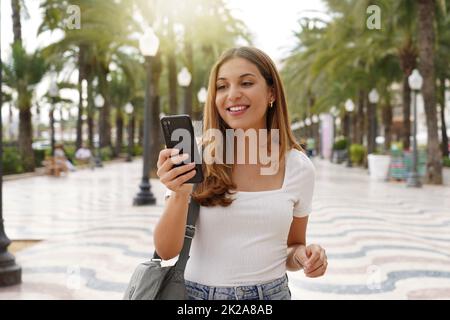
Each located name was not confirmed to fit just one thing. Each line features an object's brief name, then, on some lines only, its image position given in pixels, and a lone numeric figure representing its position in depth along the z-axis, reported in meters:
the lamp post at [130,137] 34.24
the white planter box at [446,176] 17.09
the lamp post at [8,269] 4.96
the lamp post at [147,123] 11.06
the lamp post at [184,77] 17.06
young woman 1.58
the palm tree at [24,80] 20.12
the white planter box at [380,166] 18.31
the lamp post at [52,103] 21.10
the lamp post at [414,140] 15.23
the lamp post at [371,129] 23.12
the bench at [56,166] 19.48
